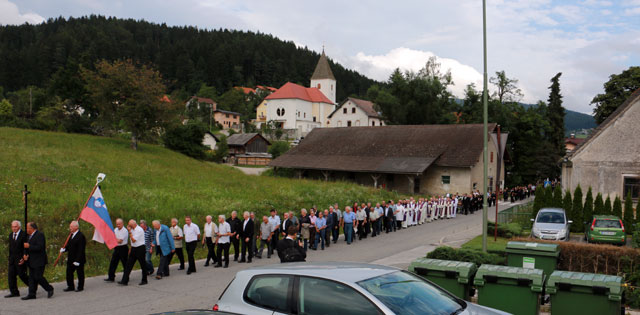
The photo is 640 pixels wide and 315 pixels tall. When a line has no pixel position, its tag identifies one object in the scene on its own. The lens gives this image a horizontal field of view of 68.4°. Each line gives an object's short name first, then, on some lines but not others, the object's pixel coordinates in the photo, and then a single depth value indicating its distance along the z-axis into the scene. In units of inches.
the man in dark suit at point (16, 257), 421.7
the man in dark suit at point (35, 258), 414.3
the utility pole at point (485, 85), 573.8
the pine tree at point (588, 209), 981.2
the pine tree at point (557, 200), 1013.7
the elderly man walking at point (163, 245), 512.1
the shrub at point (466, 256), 458.6
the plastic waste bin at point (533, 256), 435.5
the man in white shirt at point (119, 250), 479.2
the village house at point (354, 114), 3934.5
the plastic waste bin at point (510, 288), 324.8
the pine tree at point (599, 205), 982.4
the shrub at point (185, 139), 2082.9
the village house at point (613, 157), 1098.7
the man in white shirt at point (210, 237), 583.8
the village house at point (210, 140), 3098.4
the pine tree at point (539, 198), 1003.3
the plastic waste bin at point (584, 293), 304.5
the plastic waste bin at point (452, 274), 348.5
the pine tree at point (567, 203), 1003.3
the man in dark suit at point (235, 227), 603.8
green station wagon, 775.7
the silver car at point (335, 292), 202.5
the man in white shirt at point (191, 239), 538.9
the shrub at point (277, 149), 2616.9
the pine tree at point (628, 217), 935.0
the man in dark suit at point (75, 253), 440.8
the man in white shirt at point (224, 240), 574.9
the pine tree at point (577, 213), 970.8
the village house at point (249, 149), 2725.1
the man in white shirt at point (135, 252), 476.1
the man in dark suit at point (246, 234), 610.2
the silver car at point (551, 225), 790.5
